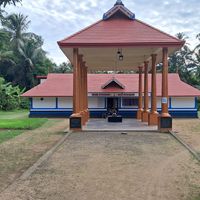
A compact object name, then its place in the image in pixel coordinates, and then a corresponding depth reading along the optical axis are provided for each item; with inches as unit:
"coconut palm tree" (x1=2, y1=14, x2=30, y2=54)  1150.1
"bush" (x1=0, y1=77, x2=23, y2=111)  936.7
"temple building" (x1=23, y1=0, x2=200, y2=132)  383.9
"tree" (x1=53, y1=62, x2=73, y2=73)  1354.3
